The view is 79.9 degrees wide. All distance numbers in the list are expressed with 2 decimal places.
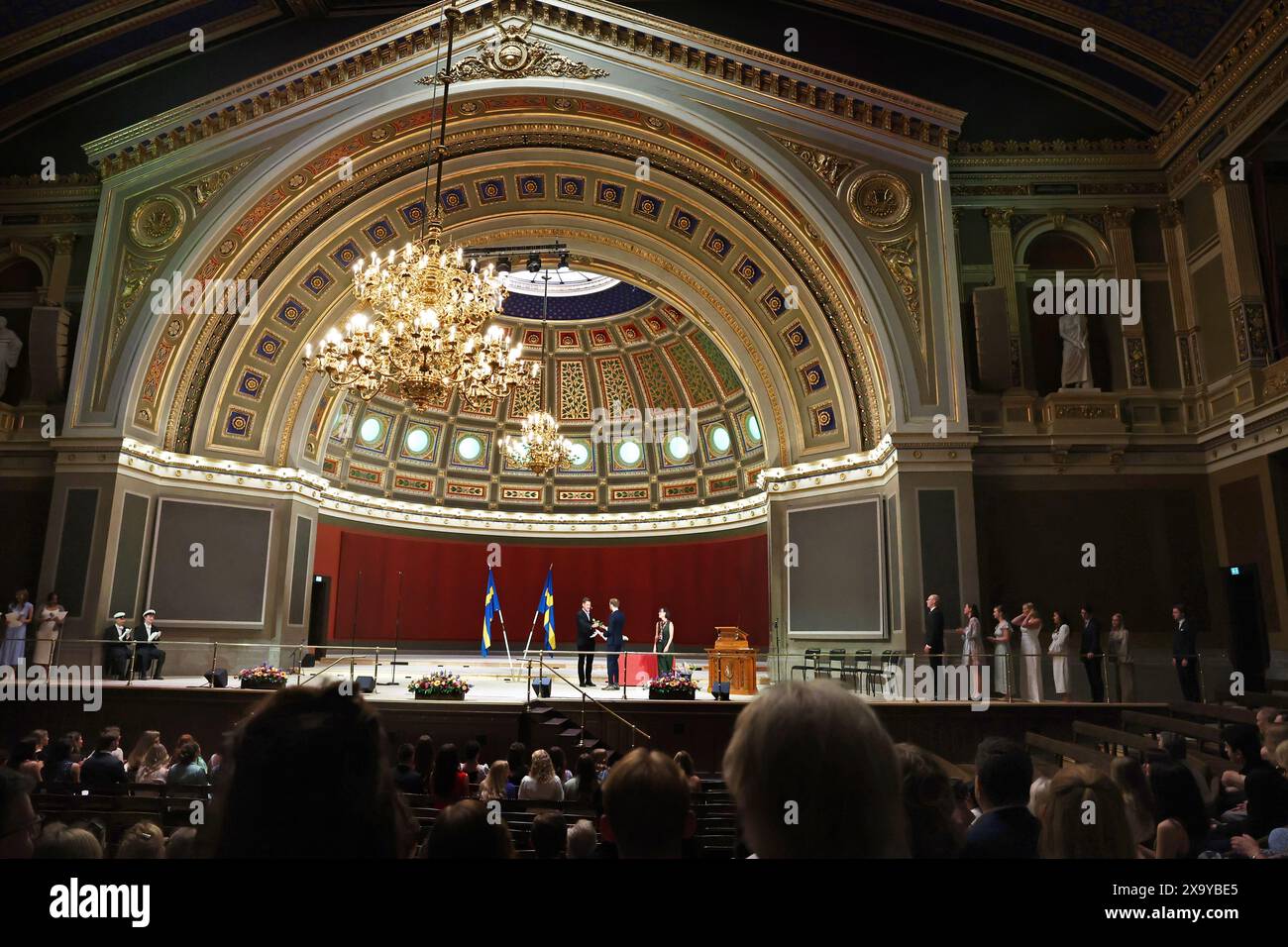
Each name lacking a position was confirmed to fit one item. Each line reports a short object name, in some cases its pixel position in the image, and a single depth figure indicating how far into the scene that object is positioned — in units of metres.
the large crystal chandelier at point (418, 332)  10.05
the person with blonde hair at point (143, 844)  2.51
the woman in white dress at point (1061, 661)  10.88
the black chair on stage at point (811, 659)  13.73
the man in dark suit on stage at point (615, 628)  15.24
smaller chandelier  18.27
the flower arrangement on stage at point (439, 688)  11.66
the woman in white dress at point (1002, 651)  10.99
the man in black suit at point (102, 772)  5.95
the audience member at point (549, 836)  3.32
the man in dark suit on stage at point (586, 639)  13.87
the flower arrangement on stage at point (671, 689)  11.59
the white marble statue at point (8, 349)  14.86
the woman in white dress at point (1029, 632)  11.51
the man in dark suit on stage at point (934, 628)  12.30
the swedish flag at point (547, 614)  16.42
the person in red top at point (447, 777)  5.50
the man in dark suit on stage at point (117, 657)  12.32
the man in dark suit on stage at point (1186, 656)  10.80
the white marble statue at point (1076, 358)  13.70
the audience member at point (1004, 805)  2.37
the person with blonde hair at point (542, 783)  6.01
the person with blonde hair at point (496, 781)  5.98
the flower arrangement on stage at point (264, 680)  11.67
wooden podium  13.33
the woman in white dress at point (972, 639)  11.26
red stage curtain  20.88
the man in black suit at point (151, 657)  12.50
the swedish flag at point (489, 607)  16.90
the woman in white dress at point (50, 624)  12.62
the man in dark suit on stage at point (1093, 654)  11.21
